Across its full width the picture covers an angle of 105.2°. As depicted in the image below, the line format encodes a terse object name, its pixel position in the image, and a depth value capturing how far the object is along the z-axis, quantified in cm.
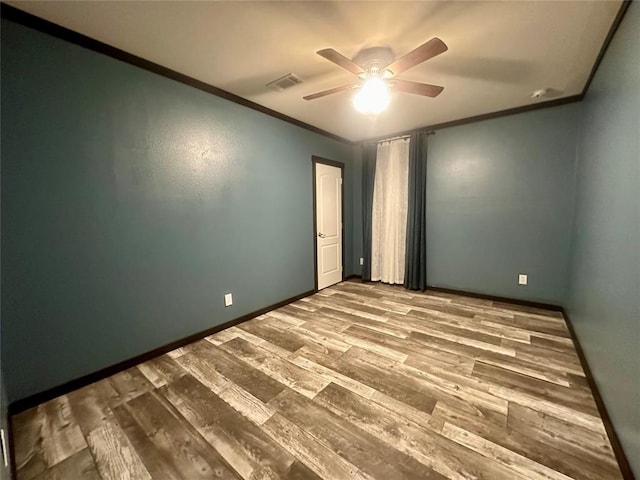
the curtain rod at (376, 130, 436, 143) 363
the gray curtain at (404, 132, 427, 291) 370
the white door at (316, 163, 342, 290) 388
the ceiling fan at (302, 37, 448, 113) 173
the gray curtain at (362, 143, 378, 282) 425
